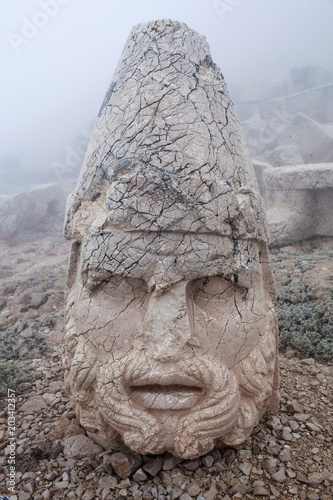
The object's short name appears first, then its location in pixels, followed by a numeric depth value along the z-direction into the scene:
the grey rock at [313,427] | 2.20
